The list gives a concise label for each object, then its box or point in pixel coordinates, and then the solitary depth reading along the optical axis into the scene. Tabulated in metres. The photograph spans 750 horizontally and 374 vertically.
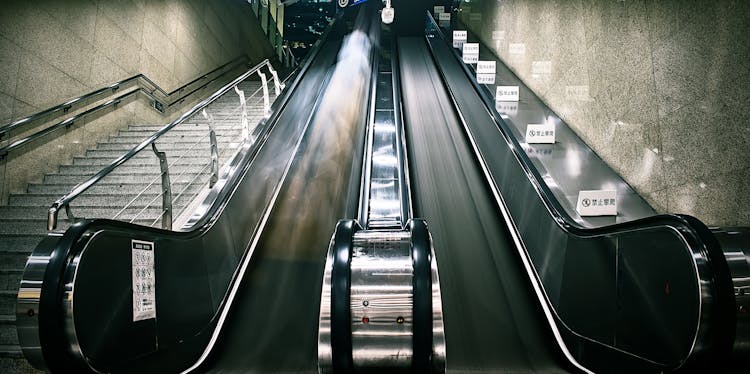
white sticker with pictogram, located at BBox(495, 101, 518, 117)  6.50
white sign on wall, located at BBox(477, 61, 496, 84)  8.91
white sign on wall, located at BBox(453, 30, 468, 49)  12.46
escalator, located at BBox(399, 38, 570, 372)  2.95
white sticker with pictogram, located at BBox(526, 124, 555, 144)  5.55
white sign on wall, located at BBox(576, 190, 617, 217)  3.93
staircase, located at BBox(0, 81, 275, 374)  3.60
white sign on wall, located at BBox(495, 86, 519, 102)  7.28
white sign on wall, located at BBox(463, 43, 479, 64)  10.38
